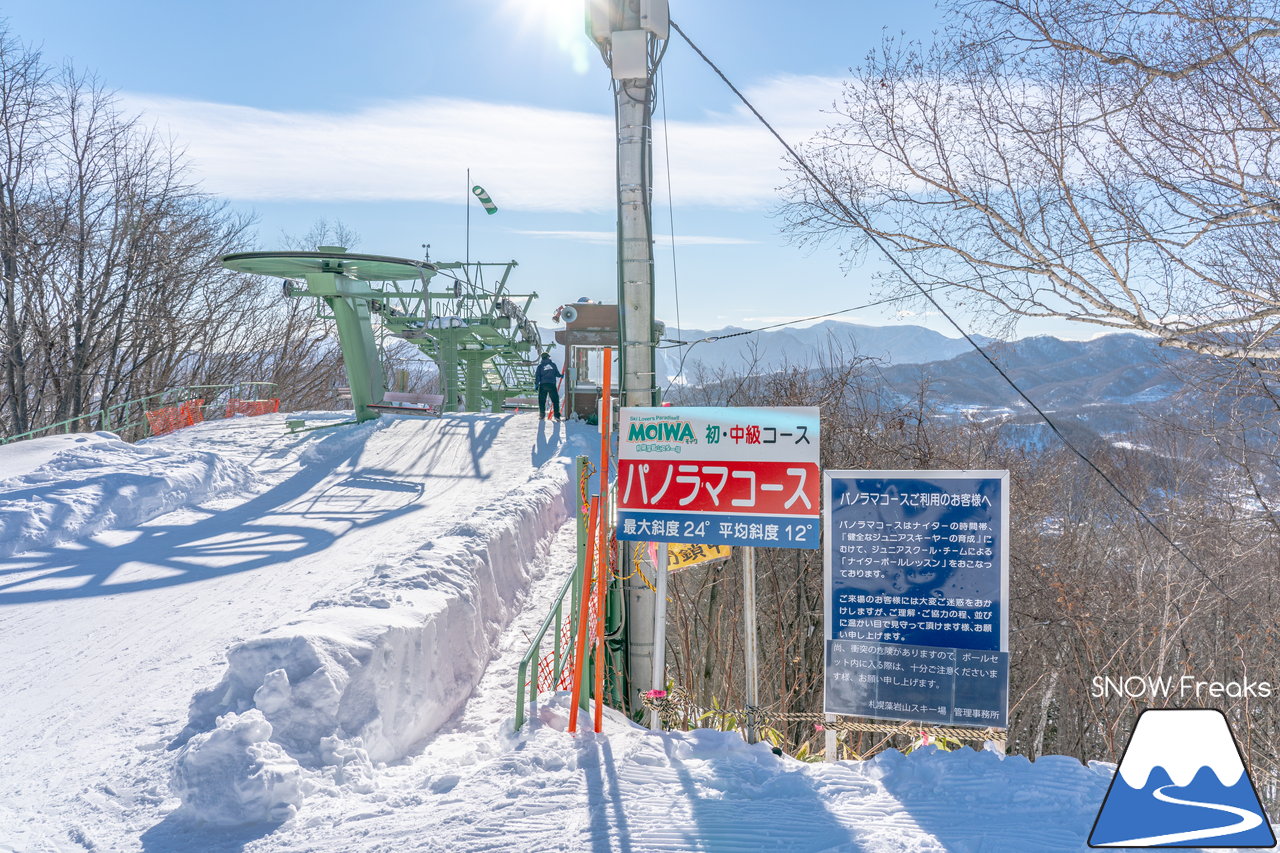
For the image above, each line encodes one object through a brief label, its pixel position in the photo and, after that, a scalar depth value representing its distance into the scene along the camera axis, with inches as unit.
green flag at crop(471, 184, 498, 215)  808.3
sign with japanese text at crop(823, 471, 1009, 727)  214.4
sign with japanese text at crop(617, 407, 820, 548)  222.1
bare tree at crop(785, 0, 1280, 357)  276.1
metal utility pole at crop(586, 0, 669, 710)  266.1
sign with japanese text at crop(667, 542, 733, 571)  251.4
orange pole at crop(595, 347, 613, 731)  223.1
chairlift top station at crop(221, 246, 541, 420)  743.1
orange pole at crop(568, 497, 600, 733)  221.8
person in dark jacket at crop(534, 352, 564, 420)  816.9
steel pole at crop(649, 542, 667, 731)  245.1
